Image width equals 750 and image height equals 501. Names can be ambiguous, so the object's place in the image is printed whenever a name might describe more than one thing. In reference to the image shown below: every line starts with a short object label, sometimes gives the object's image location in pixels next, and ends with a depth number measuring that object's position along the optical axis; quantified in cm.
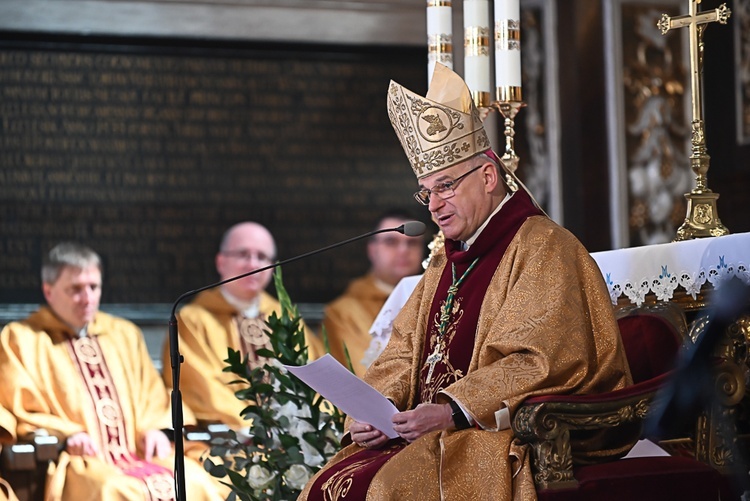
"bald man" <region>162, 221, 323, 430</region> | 1424
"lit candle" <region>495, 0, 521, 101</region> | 856
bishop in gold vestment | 606
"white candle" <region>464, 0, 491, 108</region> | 865
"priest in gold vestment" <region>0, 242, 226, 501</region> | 1241
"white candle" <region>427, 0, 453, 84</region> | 894
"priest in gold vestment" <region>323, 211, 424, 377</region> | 1561
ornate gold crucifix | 786
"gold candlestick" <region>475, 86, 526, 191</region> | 854
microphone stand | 653
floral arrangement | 825
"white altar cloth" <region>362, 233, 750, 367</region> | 677
